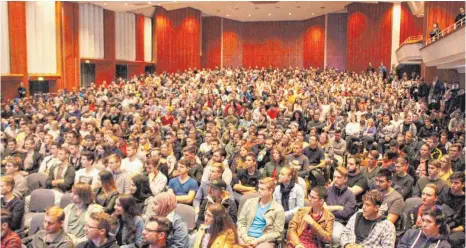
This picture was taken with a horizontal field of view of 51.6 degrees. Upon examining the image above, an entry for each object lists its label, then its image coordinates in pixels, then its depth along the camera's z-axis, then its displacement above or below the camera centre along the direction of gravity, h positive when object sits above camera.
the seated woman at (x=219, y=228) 3.39 -1.01
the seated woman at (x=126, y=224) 3.92 -1.13
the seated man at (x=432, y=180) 5.11 -0.98
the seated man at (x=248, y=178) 5.71 -1.10
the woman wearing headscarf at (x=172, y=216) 3.73 -1.04
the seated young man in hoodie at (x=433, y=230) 3.55 -1.05
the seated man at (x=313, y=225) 3.93 -1.13
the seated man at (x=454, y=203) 4.40 -1.10
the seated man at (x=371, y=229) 3.79 -1.12
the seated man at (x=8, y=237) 3.61 -1.14
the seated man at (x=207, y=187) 4.86 -1.02
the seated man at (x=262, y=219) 4.15 -1.16
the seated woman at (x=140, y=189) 4.95 -1.06
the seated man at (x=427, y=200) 4.15 -0.97
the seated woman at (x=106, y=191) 4.55 -1.01
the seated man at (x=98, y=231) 3.38 -1.02
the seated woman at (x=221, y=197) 4.46 -1.02
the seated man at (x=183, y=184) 5.25 -1.07
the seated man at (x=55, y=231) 3.61 -1.09
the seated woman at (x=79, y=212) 4.21 -1.11
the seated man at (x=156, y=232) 3.29 -0.99
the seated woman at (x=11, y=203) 4.48 -1.10
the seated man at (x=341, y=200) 4.70 -1.11
